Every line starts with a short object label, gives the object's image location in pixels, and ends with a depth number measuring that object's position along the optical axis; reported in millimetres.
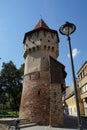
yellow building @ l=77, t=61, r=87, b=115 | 17538
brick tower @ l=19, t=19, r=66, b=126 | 10309
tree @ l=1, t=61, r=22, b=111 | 21294
